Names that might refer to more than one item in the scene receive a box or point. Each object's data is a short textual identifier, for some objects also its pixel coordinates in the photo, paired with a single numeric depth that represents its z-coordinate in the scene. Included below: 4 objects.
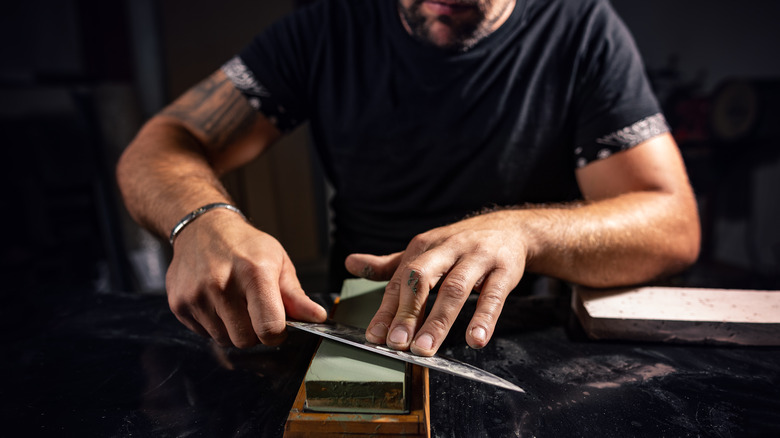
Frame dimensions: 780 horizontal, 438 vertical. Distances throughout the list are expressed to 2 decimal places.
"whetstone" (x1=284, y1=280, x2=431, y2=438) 0.50
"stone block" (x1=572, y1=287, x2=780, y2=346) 0.71
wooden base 0.50
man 0.93
